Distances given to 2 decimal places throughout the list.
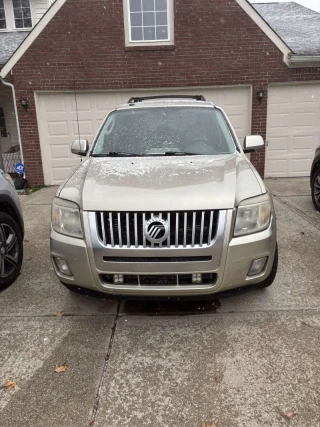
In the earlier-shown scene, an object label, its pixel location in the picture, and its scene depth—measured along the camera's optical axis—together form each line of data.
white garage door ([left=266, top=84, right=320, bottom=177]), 8.78
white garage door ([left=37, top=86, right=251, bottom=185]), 8.76
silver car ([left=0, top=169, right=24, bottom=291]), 3.55
